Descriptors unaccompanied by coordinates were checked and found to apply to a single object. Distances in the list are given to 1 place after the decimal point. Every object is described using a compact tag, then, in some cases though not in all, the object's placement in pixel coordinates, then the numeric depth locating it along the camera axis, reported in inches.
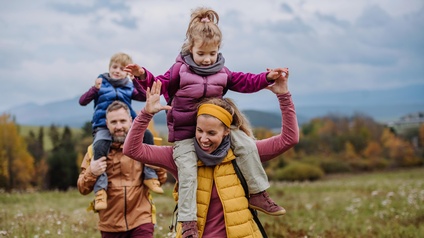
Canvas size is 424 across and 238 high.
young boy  296.4
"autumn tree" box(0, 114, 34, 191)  1429.6
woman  207.0
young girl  207.6
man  288.8
